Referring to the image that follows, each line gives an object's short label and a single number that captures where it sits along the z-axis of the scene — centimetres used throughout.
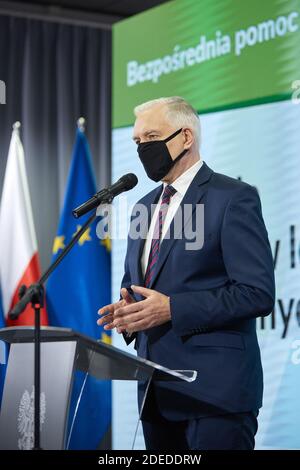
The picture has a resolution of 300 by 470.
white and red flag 1067
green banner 723
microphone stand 390
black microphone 437
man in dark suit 464
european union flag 1074
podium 416
